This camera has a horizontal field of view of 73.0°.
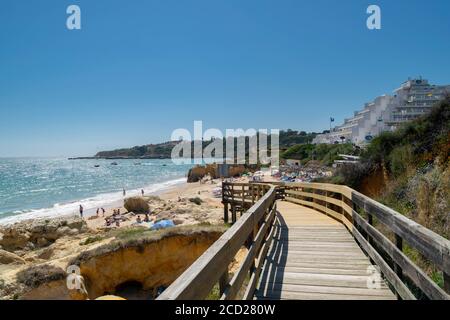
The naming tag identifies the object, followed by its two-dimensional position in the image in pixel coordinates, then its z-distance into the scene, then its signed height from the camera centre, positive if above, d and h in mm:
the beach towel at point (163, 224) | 16547 -3932
